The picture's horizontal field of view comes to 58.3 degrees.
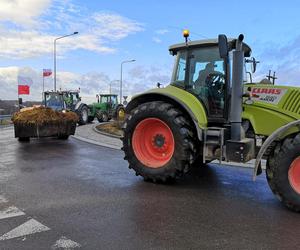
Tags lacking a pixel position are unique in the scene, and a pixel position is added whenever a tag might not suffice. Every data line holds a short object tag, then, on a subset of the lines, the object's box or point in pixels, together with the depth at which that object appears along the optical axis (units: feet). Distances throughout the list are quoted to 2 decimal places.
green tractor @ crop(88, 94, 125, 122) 68.96
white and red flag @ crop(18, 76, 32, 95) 75.75
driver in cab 16.20
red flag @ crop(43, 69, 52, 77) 94.10
